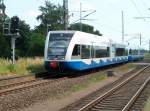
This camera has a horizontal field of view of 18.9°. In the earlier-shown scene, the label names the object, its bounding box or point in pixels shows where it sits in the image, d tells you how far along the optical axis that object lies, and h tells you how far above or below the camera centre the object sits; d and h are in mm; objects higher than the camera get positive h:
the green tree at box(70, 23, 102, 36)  160250 +9526
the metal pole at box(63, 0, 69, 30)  40591 +3788
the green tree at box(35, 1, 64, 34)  126438 +10530
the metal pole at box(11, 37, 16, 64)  34544 +390
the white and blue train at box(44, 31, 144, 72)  28875 +135
